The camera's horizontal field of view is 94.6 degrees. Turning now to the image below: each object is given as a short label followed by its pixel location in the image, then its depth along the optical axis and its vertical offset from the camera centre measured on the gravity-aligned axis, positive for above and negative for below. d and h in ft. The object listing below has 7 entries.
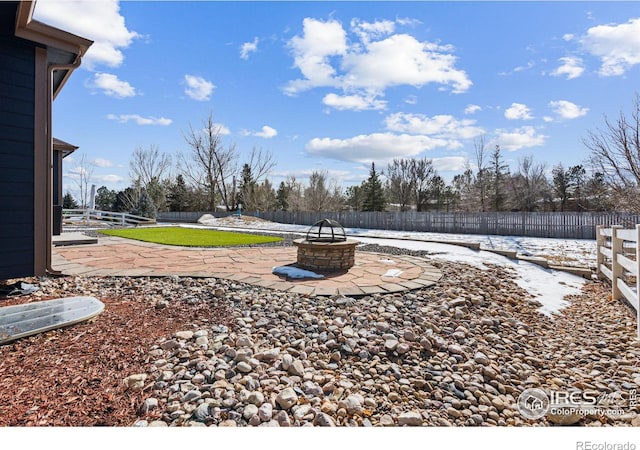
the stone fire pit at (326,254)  14.66 -1.80
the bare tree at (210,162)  84.12 +16.47
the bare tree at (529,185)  76.64 +9.01
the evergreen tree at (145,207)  66.18 +2.44
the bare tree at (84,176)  89.76 +12.79
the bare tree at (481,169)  67.56 +11.66
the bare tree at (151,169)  94.48 +15.80
